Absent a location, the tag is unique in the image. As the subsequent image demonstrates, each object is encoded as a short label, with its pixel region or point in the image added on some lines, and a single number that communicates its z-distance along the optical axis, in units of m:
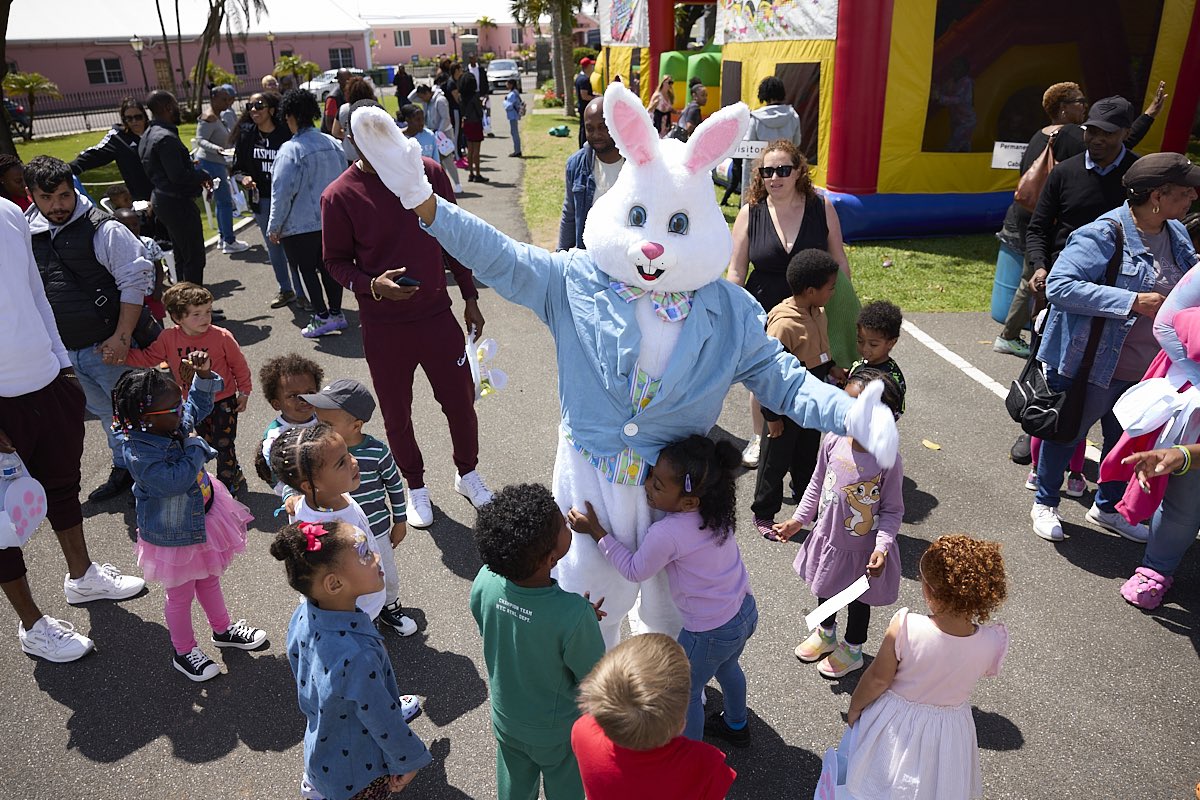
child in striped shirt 3.44
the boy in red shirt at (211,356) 4.75
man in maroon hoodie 4.12
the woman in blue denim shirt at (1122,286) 3.86
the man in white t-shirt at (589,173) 5.02
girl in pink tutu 3.26
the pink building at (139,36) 41.88
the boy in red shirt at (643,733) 1.99
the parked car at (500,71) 39.97
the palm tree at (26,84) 29.25
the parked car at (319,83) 35.31
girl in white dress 2.38
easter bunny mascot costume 2.74
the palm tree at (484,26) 60.16
